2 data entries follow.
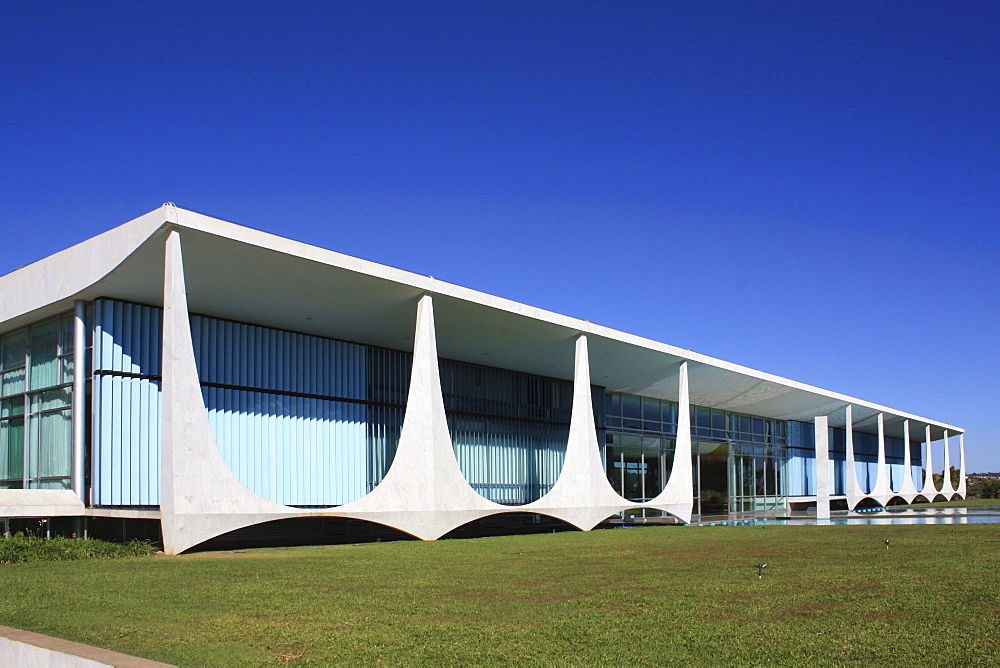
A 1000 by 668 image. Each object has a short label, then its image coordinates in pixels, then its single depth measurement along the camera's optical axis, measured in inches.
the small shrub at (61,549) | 639.8
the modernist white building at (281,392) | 742.5
